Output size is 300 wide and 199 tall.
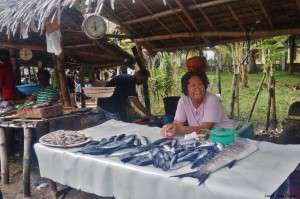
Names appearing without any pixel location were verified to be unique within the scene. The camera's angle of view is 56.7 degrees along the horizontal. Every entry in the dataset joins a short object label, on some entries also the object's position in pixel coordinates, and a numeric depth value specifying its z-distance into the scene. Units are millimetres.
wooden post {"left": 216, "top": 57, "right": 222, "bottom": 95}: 7359
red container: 5730
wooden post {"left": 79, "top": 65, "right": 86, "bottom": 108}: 8250
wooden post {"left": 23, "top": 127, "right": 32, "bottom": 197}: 4617
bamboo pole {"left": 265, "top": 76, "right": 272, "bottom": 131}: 6410
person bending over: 5582
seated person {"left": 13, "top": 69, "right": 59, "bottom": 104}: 5500
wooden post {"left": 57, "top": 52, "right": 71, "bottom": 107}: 5492
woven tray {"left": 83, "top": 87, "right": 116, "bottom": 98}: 4797
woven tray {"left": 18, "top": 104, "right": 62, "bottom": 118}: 4661
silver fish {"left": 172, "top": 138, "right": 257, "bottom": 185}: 2108
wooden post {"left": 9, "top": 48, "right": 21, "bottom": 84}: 7176
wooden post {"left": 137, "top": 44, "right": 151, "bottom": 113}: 6829
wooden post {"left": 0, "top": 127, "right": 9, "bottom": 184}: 5039
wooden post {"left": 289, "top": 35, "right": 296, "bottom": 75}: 15403
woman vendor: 3424
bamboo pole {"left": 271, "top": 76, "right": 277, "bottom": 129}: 6469
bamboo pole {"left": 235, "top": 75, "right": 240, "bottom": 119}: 6951
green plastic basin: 2766
